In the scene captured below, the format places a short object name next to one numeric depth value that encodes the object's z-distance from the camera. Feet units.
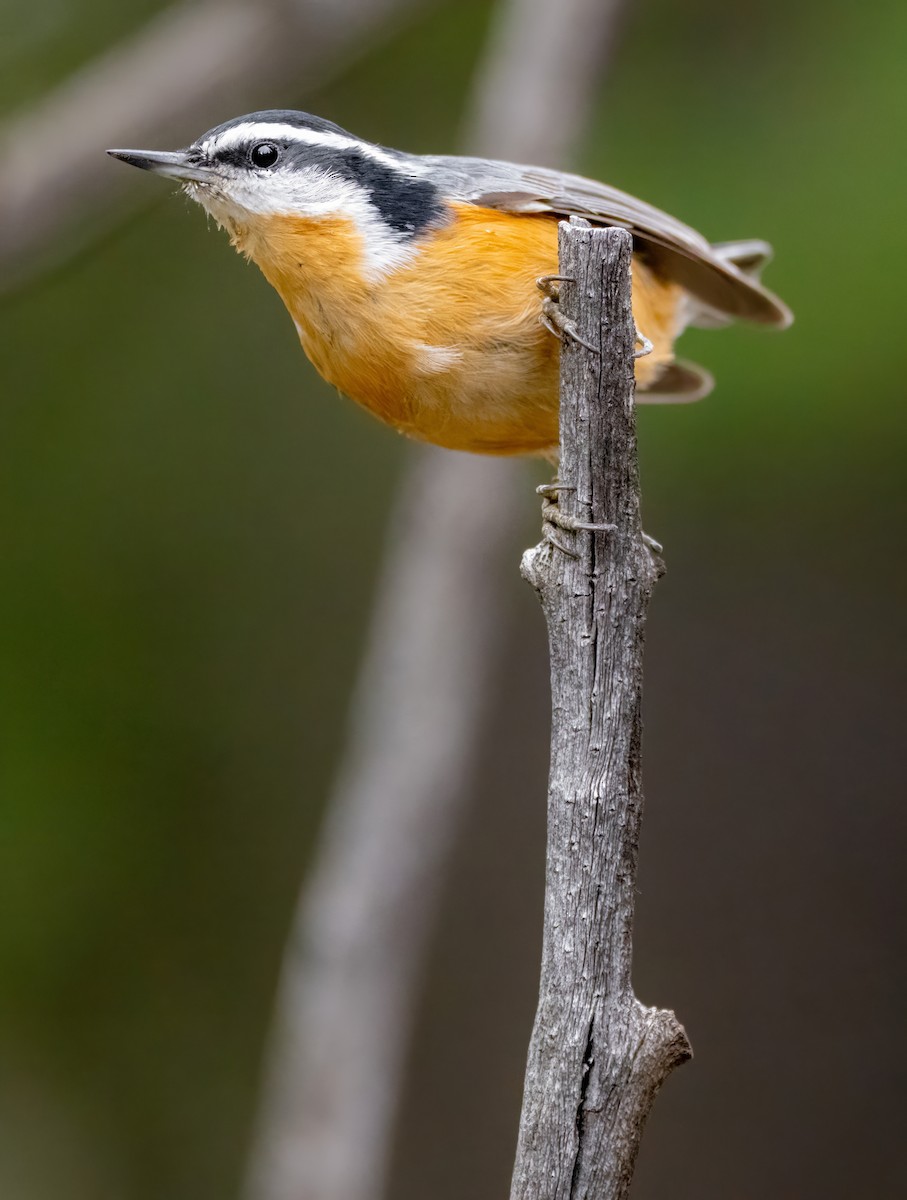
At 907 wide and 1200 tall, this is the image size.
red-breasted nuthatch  15.90
